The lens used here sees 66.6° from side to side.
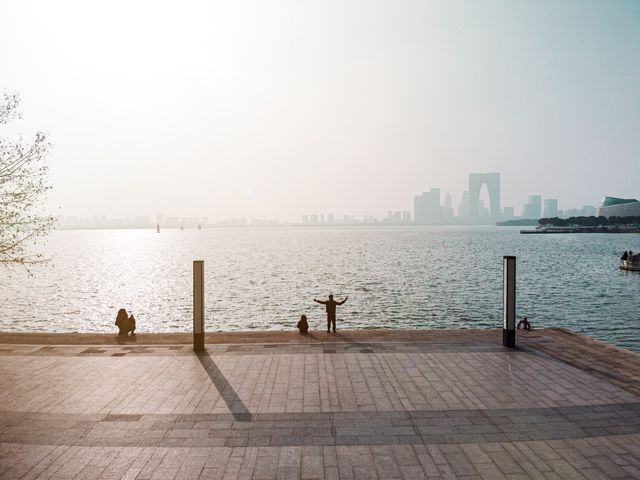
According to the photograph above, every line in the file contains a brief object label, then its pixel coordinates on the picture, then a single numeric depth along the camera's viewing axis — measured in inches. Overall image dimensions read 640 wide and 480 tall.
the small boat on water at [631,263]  2977.4
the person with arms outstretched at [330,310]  837.2
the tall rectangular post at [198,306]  645.9
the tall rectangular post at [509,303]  662.7
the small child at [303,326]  790.4
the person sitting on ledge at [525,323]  1120.1
